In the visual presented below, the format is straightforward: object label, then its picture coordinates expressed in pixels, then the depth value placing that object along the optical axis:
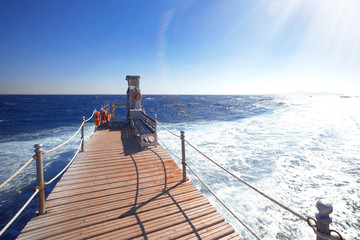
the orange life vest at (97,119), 9.96
